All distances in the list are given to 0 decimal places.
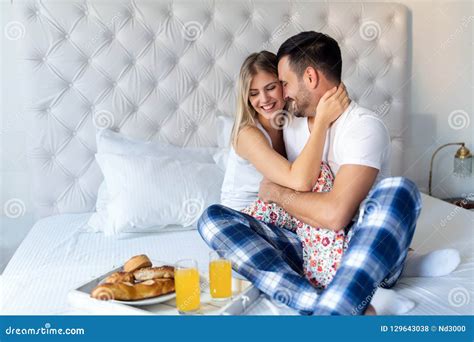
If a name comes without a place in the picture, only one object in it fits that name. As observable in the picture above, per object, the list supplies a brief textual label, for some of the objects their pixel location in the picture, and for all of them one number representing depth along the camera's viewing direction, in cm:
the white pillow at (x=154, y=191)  182
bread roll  137
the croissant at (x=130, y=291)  124
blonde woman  141
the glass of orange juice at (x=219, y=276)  128
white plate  123
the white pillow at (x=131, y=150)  198
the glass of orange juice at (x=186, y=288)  122
